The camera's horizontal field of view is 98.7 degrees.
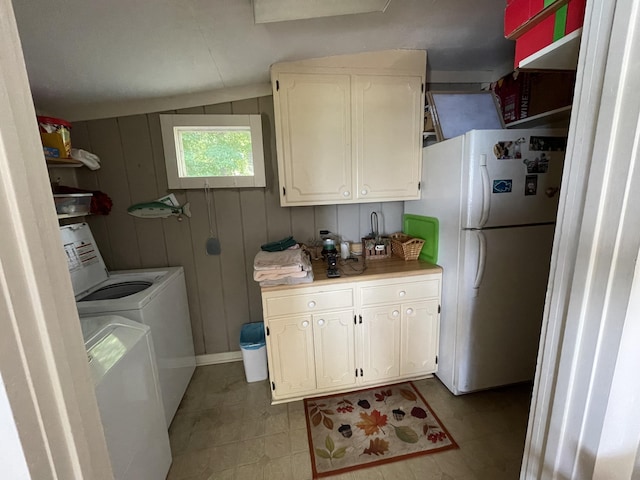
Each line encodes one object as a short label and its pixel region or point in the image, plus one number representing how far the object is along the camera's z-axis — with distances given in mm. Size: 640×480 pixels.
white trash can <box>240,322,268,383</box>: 2021
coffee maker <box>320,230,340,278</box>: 1798
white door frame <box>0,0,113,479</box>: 356
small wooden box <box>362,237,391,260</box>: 2066
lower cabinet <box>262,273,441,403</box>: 1722
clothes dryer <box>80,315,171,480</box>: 969
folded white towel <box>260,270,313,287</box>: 1672
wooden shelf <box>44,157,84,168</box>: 1583
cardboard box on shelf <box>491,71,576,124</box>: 1694
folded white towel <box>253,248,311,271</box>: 1667
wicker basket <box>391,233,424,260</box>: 1984
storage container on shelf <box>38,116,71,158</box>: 1494
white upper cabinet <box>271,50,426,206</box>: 1744
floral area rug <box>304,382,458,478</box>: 1479
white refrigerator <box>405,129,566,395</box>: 1541
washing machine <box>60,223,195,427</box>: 1444
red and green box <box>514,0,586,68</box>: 683
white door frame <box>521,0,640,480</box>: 509
